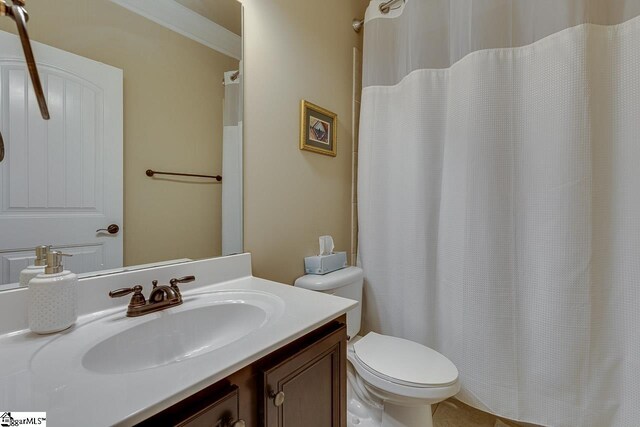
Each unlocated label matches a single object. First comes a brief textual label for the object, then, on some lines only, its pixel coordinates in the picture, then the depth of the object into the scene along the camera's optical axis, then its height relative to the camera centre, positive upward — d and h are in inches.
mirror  26.5 +8.6
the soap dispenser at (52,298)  23.1 -7.8
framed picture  52.3 +16.5
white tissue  56.0 -7.4
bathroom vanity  16.4 -11.3
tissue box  52.4 -10.6
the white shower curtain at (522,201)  38.4 +1.5
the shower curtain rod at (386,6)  57.7 +43.9
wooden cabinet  18.6 -15.0
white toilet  38.0 -23.8
